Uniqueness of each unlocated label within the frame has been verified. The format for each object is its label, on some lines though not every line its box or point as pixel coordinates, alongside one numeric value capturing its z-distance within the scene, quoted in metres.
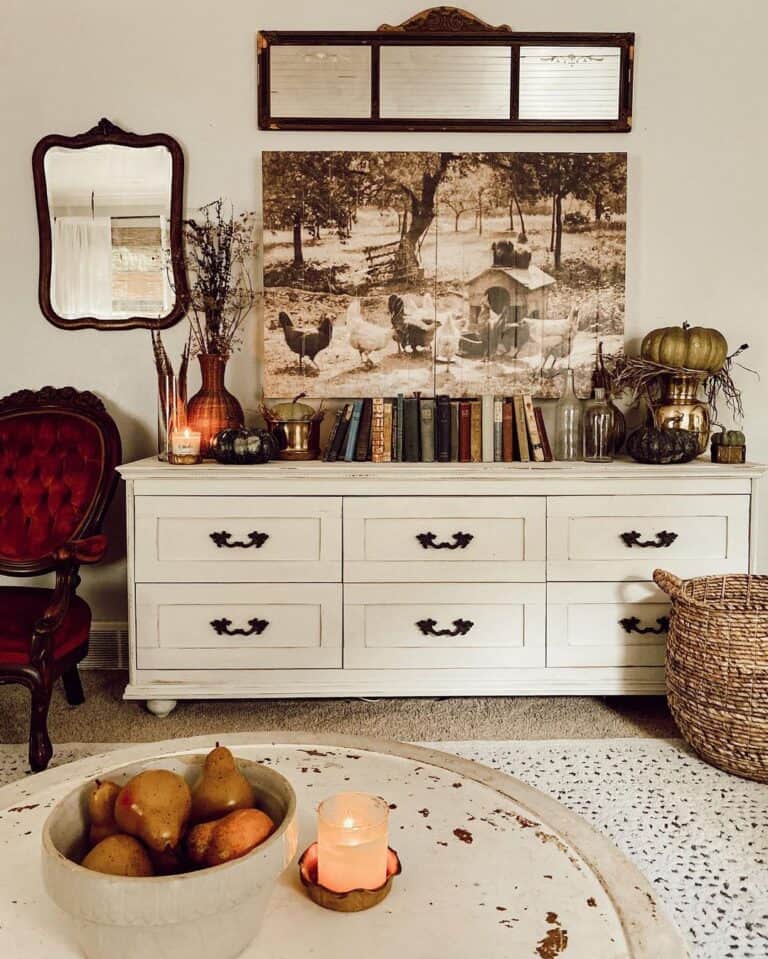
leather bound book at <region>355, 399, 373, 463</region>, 3.06
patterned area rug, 1.71
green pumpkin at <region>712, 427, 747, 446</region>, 2.85
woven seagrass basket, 2.26
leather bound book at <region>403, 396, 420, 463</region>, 3.00
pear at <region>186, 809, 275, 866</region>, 0.83
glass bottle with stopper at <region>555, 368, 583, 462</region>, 3.07
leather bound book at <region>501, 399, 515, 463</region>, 3.06
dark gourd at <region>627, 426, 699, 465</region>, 2.83
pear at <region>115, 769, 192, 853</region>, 0.85
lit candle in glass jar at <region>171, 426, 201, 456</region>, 2.81
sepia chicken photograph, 3.16
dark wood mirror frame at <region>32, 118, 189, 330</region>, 3.14
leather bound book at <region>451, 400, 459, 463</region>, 3.01
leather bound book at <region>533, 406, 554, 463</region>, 3.04
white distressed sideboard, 2.74
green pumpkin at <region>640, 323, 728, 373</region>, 2.99
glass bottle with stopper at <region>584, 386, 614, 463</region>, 3.00
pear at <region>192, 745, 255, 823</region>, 0.91
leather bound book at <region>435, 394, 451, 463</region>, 2.99
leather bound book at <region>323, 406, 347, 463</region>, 3.02
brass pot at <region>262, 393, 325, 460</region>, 3.01
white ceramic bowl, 0.76
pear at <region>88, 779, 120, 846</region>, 0.88
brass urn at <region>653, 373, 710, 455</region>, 2.98
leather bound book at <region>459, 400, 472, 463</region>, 3.01
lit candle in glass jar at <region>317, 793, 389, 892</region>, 0.92
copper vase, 3.00
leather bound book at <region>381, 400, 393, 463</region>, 3.00
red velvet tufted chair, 2.37
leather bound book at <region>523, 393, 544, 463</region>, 3.00
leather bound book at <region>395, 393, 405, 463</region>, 3.00
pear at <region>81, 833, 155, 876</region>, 0.81
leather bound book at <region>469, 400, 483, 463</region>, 3.01
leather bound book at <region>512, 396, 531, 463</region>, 3.02
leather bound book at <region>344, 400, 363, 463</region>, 3.02
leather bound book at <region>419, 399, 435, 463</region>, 2.99
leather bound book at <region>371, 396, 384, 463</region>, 3.00
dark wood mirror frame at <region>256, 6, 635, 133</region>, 3.11
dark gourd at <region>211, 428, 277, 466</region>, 2.83
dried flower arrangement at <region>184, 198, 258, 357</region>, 3.14
